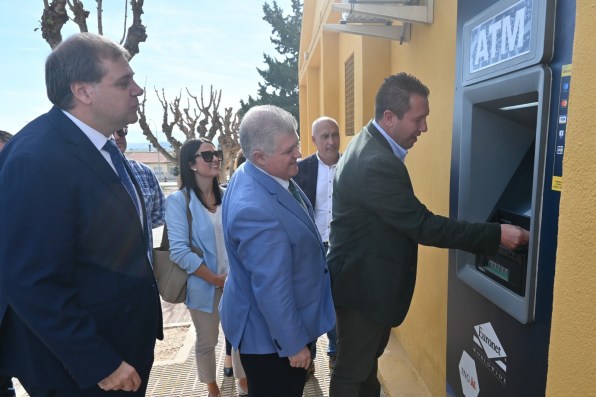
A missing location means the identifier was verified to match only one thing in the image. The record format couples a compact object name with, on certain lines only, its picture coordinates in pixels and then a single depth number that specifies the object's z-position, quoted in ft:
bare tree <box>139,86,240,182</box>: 40.96
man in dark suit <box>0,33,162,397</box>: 3.86
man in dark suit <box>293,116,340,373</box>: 11.53
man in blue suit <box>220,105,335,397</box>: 5.01
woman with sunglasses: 8.41
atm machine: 4.27
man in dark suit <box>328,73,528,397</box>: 5.83
